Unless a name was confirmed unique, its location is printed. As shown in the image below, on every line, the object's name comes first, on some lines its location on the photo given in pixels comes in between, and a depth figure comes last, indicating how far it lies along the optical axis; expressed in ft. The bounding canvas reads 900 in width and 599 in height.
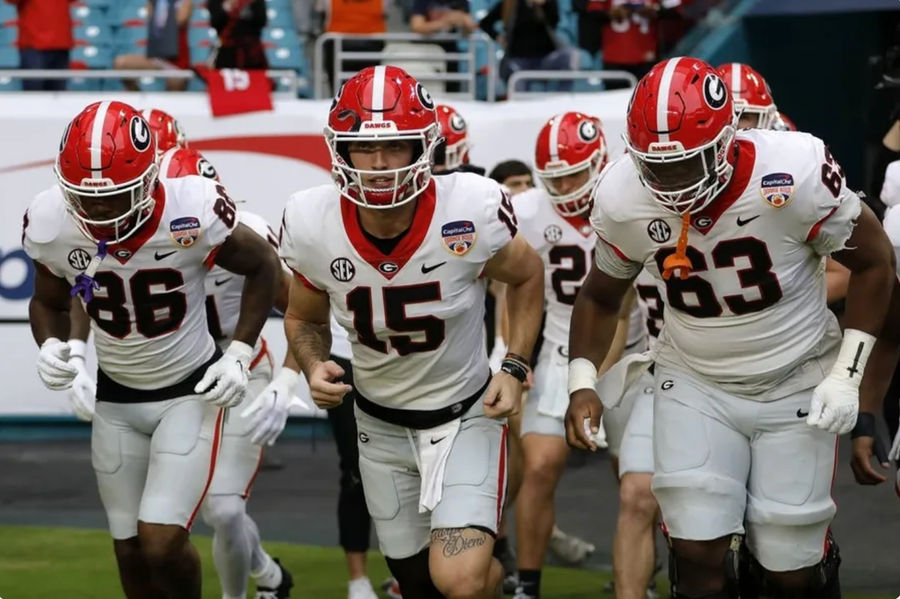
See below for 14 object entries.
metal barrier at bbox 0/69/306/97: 64.28
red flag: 63.62
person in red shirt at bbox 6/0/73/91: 69.67
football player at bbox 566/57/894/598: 29.55
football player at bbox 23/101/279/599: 33.60
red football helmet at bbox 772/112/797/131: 42.68
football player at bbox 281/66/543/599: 30.91
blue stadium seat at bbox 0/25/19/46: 74.84
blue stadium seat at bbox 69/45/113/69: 75.25
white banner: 63.16
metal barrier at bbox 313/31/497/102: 66.90
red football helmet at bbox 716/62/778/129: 42.34
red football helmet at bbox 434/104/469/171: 46.88
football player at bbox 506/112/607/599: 42.22
